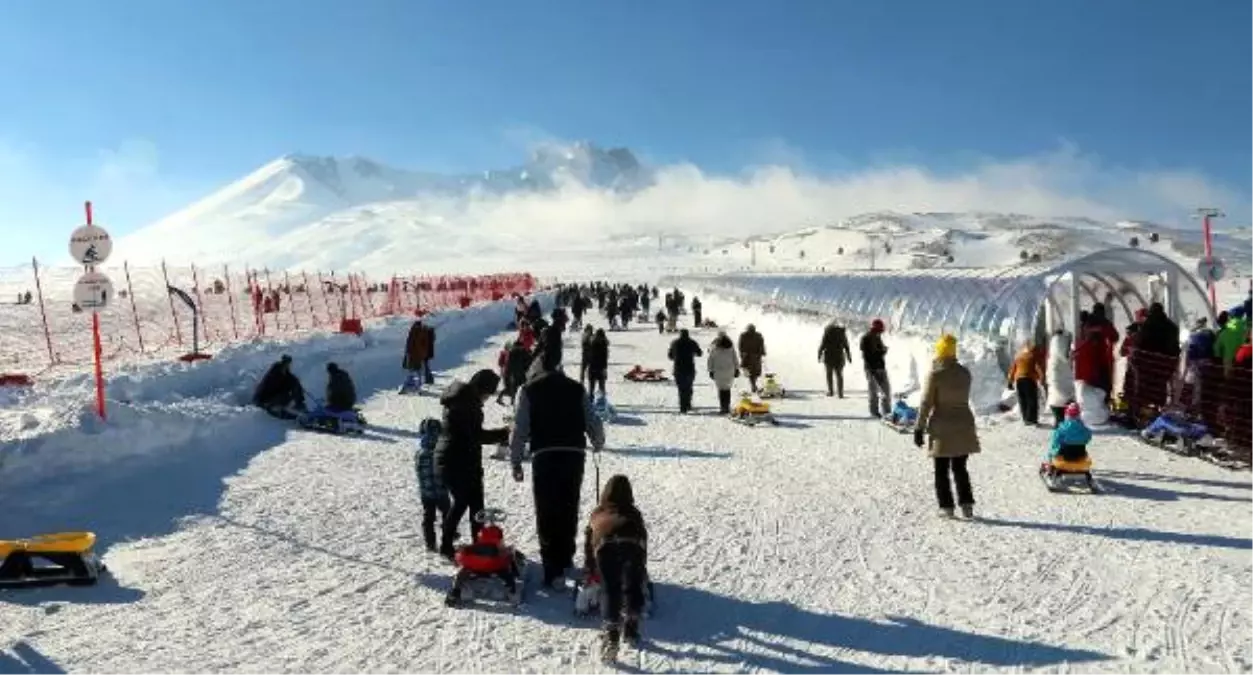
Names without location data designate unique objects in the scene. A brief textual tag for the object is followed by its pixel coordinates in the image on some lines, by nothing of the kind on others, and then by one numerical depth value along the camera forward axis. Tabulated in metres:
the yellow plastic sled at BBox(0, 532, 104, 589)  6.71
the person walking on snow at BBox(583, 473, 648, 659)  5.54
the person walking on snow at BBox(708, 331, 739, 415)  16.31
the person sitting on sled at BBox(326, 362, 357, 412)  14.29
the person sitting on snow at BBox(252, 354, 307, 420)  14.64
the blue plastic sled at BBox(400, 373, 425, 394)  19.34
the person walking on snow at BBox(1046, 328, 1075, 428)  13.55
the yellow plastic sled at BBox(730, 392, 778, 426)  15.18
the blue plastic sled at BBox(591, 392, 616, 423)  15.67
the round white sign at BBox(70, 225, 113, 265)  10.80
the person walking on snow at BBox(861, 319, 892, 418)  15.46
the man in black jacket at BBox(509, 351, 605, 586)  6.54
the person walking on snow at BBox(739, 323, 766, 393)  19.12
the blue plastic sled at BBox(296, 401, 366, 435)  14.10
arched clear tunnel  16.28
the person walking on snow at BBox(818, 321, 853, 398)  18.39
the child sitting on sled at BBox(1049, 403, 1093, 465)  9.91
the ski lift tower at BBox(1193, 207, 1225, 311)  18.55
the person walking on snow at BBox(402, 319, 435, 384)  19.26
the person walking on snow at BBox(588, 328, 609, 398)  16.22
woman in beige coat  8.81
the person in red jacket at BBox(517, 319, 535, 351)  18.34
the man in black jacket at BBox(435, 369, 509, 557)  7.11
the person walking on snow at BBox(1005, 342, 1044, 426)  13.82
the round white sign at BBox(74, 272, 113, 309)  11.08
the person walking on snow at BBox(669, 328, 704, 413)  16.09
